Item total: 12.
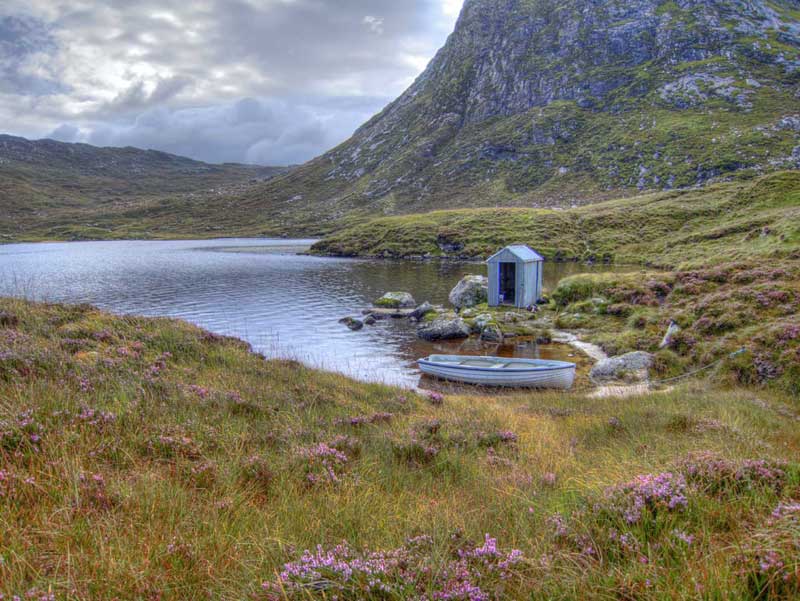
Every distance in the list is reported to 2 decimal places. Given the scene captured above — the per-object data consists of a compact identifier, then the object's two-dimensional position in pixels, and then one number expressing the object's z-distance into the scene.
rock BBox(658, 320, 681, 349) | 20.80
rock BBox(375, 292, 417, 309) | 40.59
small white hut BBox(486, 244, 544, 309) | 37.41
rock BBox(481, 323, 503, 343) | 30.37
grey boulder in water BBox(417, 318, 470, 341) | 31.03
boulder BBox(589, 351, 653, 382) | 19.71
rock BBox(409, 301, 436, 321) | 37.25
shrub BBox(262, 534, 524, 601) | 3.11
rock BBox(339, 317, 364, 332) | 34.29
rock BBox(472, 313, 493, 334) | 32.09
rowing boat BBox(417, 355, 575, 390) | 19.77
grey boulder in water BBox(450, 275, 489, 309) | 40.59
